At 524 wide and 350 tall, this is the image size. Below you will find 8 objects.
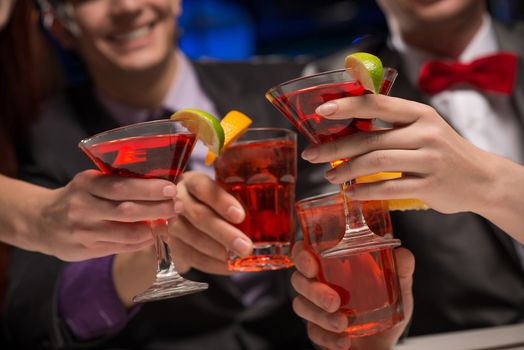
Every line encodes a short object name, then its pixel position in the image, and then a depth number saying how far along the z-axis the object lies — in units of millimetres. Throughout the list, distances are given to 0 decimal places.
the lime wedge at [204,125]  1390
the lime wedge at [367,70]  1194
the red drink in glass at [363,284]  1400
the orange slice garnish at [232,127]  1554
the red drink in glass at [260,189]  1663
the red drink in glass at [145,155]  1356
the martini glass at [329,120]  1261
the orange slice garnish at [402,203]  1442
